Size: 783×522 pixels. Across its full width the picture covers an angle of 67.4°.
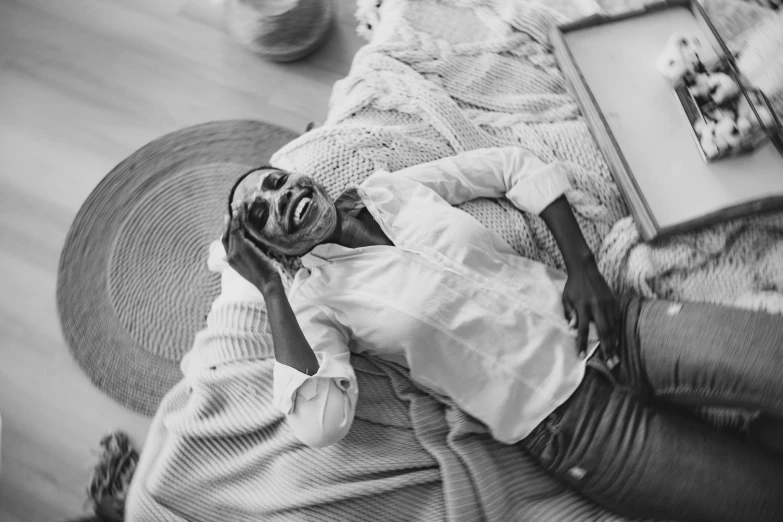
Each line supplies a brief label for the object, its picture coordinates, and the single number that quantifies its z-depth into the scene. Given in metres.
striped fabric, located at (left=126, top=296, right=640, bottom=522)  0.93
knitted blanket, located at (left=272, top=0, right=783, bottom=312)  1.01
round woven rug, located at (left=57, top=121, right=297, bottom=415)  1.39
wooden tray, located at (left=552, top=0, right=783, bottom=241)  1.00
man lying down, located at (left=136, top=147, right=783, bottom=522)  0.86
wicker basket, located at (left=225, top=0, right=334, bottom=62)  1.56
